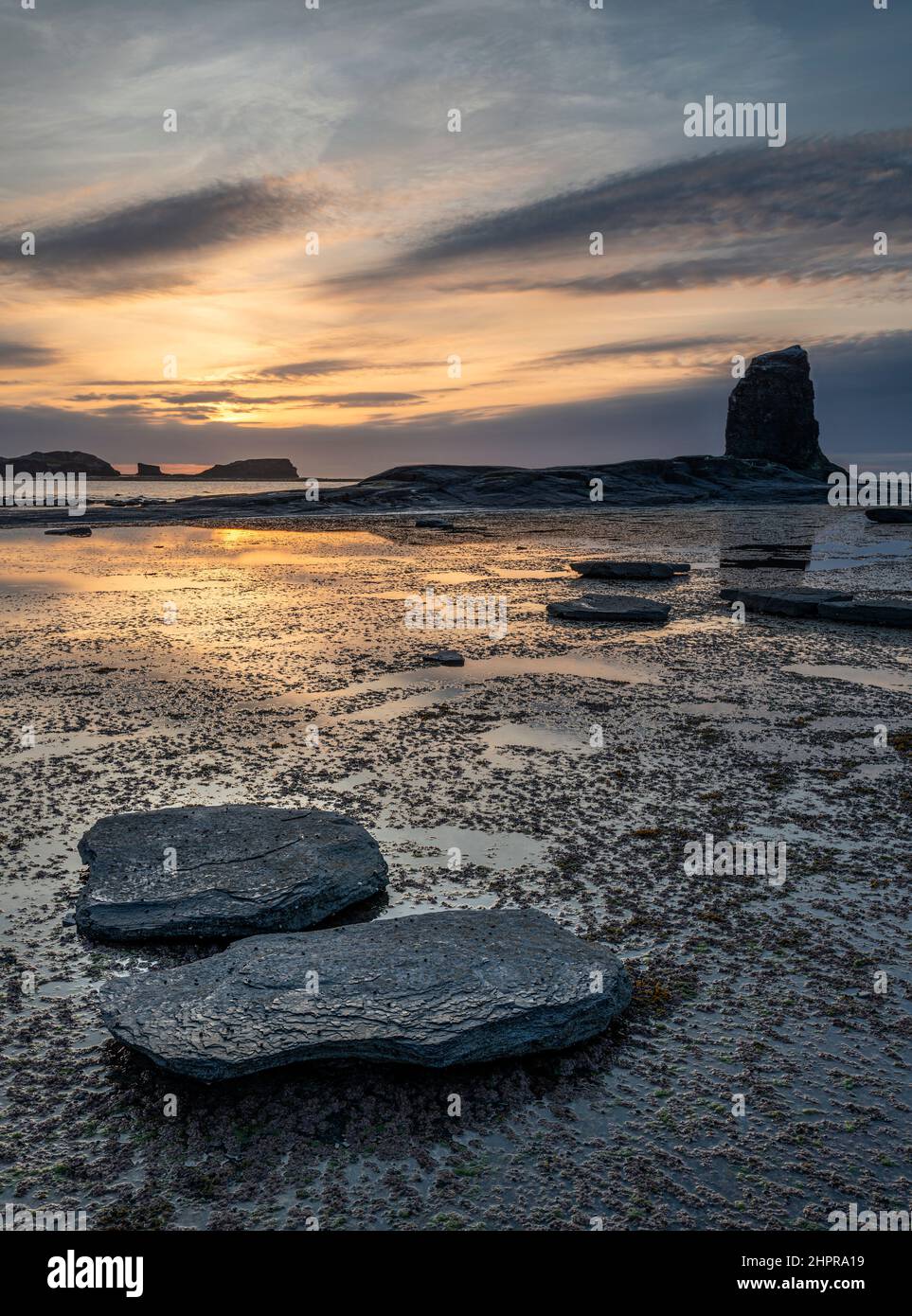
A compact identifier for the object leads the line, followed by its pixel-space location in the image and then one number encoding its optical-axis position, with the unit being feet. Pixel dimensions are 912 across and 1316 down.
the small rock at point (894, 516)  97.55
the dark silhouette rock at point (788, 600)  34.76
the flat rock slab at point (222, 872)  10.80
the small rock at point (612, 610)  33.81
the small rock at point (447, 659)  26.23
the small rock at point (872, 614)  32.48
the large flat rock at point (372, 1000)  8.22
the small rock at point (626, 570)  46.44
